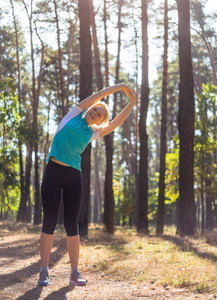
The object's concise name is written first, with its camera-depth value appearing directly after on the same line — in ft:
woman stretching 15.14
